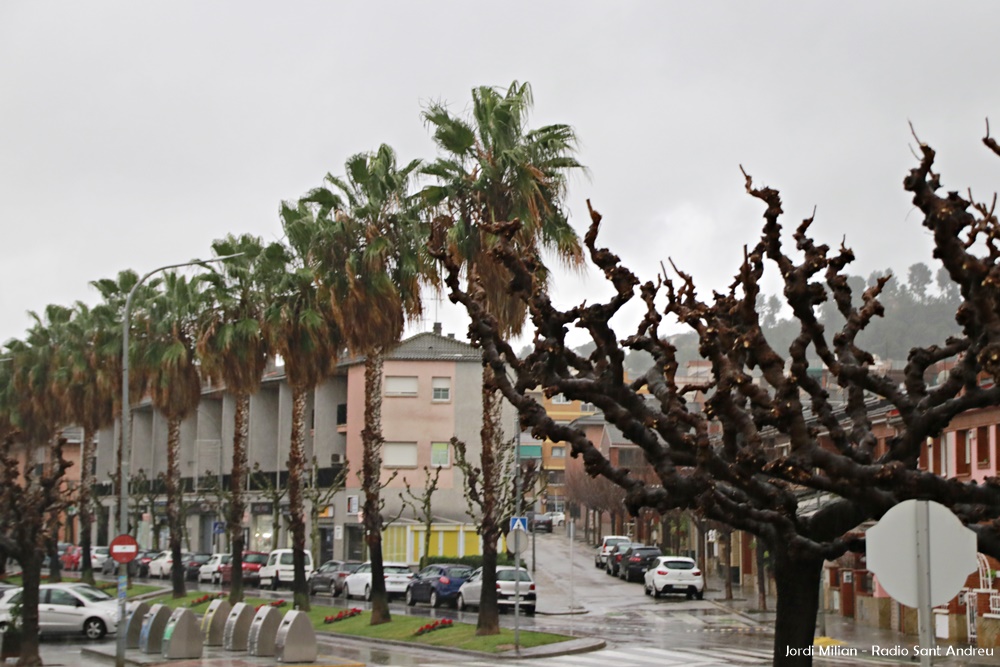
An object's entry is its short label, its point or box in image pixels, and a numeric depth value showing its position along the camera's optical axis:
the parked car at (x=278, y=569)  60.53
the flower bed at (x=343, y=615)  40.47
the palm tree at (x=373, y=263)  35.50
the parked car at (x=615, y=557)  65.73
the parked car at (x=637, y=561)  61.66
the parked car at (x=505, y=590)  44.50
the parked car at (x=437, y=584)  47.62
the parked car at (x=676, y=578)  51.22
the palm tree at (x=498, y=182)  31.06
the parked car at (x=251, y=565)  63.34
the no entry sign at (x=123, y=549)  29.06
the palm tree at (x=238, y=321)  42.66
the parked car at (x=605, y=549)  69.75
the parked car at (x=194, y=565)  67.56
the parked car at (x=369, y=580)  52.19
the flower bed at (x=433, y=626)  35.17
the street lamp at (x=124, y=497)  27.94
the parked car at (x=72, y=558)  78.56
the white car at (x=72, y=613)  38.41
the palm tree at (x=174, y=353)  48.41
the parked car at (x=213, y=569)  63.18
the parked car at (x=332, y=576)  55.50
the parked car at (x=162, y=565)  69.12
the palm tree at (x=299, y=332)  40.03
